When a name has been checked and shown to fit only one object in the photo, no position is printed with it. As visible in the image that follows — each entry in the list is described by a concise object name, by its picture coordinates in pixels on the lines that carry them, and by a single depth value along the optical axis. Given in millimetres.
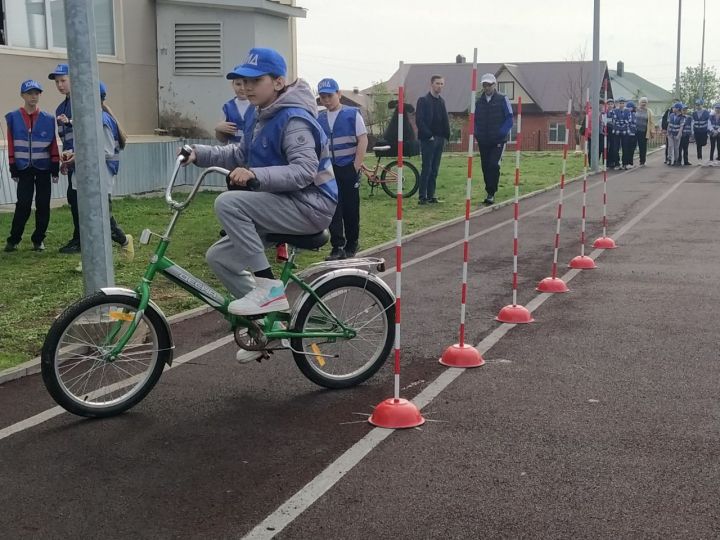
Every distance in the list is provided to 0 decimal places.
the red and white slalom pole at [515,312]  7887
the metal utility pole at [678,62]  58562
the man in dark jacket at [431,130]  17234
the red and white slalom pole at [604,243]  12117
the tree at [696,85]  104188
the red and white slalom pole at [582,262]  10617
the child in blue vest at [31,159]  10945
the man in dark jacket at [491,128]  16672
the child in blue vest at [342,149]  11234
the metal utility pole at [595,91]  25469
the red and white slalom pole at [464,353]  6504
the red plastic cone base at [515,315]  7887
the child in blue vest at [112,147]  10234
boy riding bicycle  5555
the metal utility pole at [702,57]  83775
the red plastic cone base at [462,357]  6520
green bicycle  5379
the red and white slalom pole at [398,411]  5273
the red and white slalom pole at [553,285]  9219
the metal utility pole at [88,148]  6613
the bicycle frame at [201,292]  5508
